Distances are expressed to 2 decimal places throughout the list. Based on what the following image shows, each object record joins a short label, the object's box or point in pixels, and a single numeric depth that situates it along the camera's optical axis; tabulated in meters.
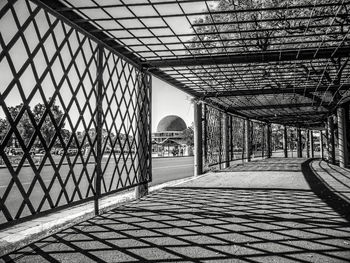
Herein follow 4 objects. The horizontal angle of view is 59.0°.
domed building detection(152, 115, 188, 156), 100.23
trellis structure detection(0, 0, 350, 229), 4.59
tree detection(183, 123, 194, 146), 72.38
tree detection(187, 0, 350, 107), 8.91
